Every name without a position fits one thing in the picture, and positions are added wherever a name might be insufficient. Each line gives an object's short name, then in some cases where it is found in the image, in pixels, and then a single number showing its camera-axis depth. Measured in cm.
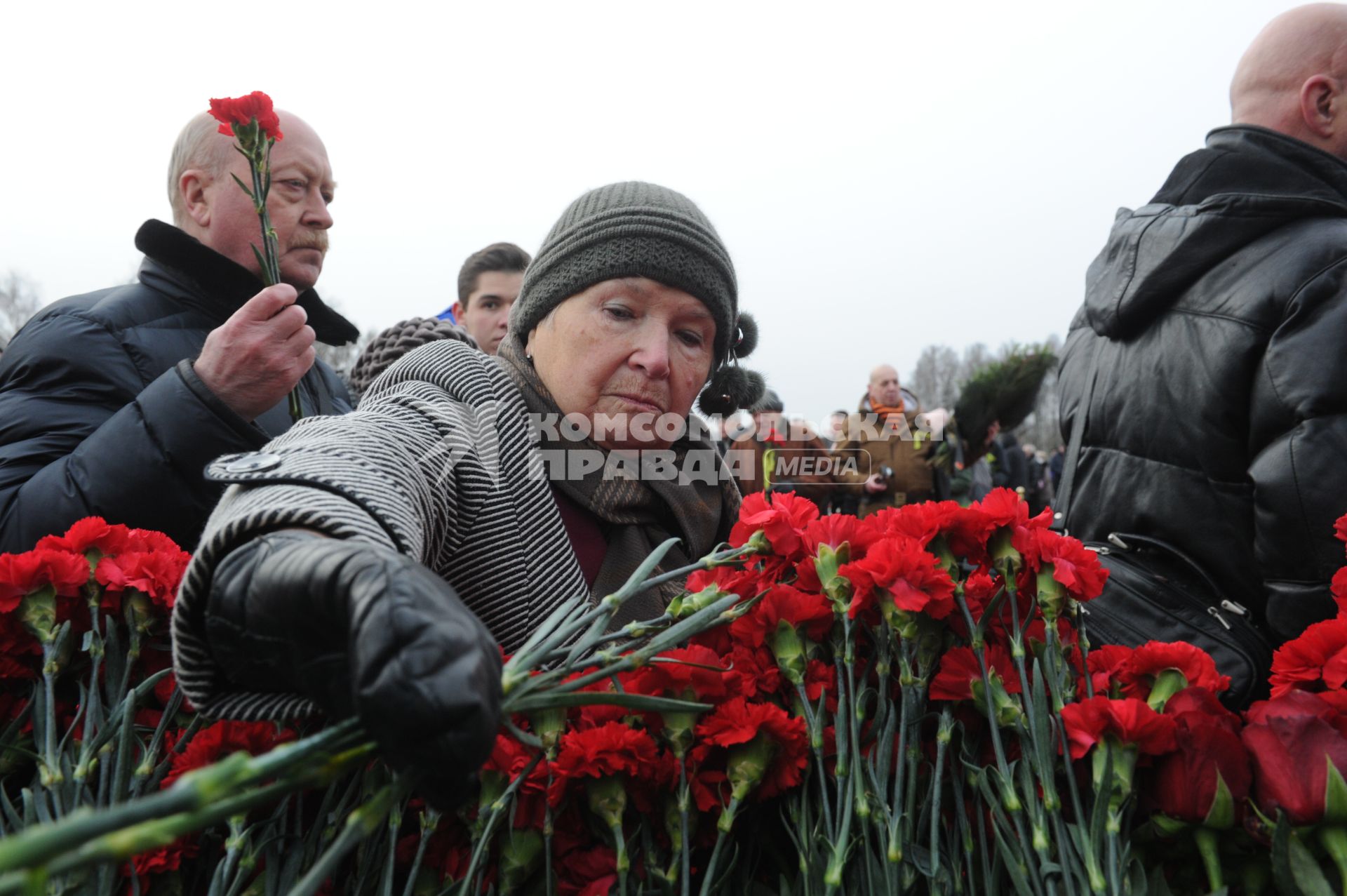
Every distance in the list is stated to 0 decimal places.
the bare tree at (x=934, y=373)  5188
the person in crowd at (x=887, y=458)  689
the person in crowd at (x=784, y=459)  695
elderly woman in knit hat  59
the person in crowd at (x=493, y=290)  392
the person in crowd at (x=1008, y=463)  867
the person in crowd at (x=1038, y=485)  1020
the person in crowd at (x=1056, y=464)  1441
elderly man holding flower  165
